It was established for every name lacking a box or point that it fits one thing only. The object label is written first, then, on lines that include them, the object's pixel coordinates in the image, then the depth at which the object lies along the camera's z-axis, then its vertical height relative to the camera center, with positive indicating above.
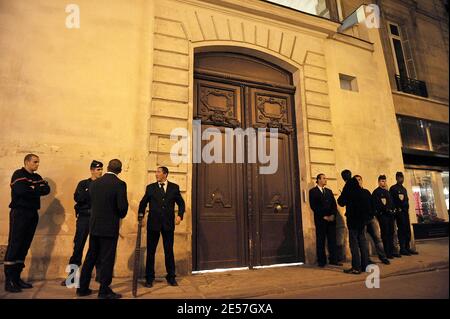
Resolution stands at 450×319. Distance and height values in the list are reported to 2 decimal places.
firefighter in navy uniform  3.65 +0.10
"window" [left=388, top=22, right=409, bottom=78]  9.77 +5.84
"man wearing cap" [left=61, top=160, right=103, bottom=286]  4.23 +0.22
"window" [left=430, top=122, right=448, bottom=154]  9.27 +2.68
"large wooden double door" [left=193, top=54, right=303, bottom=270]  5.58 +0.93
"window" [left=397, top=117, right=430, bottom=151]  8.82 +2.68
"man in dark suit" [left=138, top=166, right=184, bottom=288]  4.17 +0.09
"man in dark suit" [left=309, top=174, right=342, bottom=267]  5.62 +0.00
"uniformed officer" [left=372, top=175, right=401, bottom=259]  6.14 +0.10
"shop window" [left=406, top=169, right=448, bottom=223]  8.52 +0.77
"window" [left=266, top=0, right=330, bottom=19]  8.14 +6.19
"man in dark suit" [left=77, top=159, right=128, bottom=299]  3.44 +0.00
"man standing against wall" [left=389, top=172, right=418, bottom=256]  6.42 +0.03
